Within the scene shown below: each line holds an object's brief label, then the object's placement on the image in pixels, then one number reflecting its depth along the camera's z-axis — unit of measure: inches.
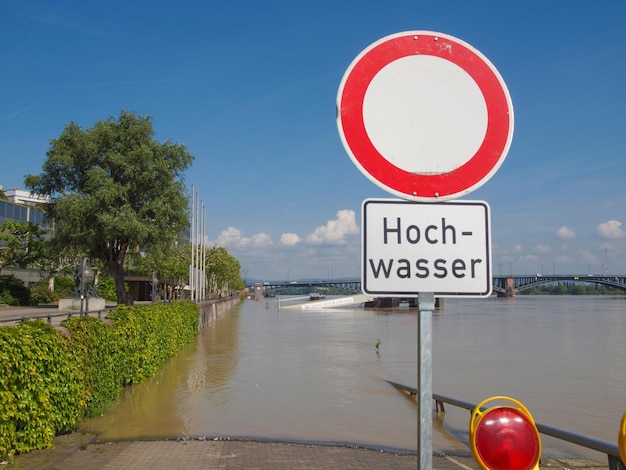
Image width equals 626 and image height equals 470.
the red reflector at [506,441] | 100.0
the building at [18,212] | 2359.1
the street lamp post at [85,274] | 750.5
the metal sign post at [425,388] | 88.6
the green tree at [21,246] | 1733.5
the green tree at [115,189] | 1348.4
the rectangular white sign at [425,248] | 92.4
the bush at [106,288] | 2613.2
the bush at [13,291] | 1833.2
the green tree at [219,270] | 3686.5
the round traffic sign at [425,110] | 99.5
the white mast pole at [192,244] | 1907.0
